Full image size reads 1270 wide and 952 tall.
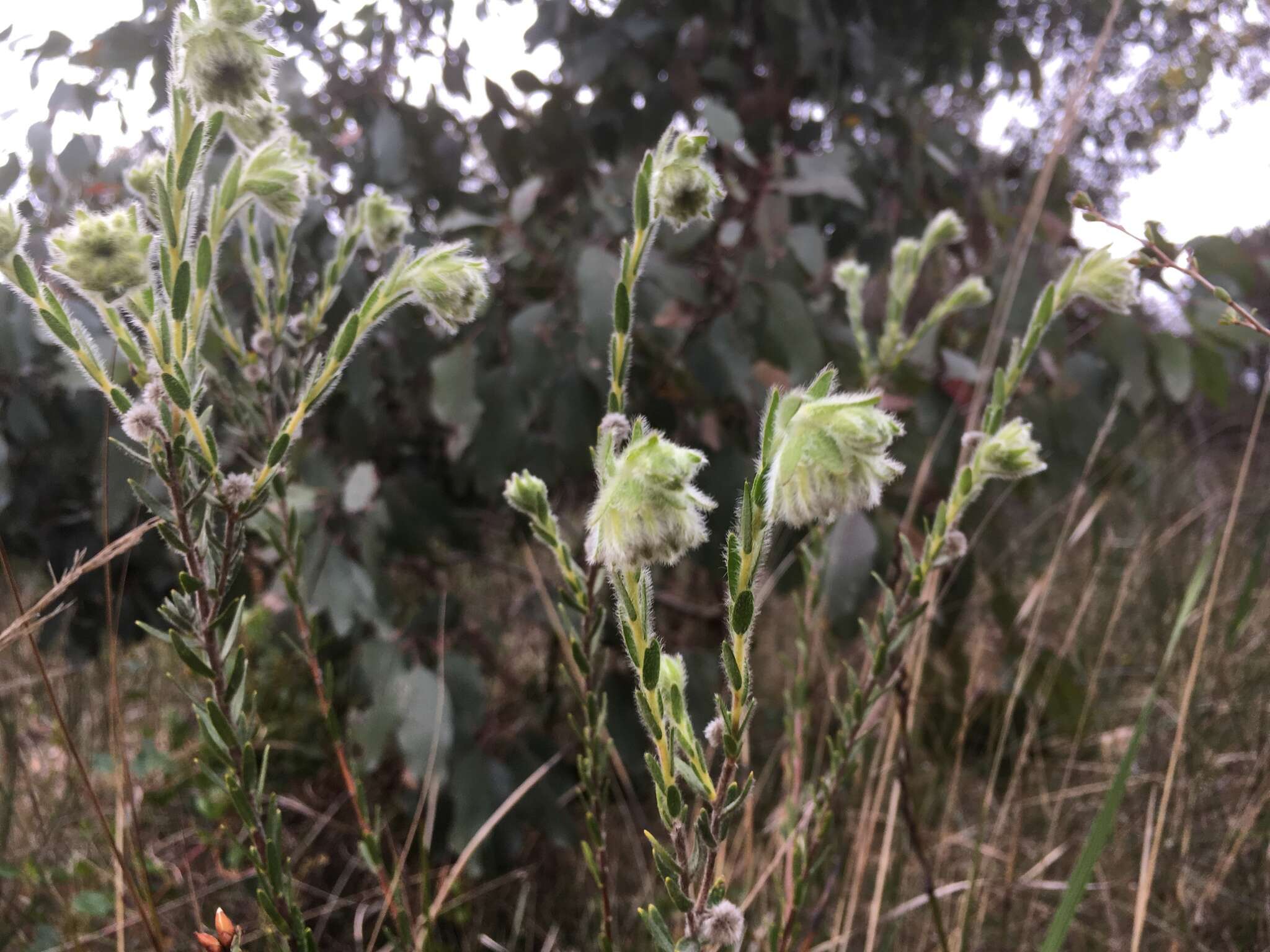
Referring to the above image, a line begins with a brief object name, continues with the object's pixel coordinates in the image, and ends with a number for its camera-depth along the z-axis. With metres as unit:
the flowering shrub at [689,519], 0.35
